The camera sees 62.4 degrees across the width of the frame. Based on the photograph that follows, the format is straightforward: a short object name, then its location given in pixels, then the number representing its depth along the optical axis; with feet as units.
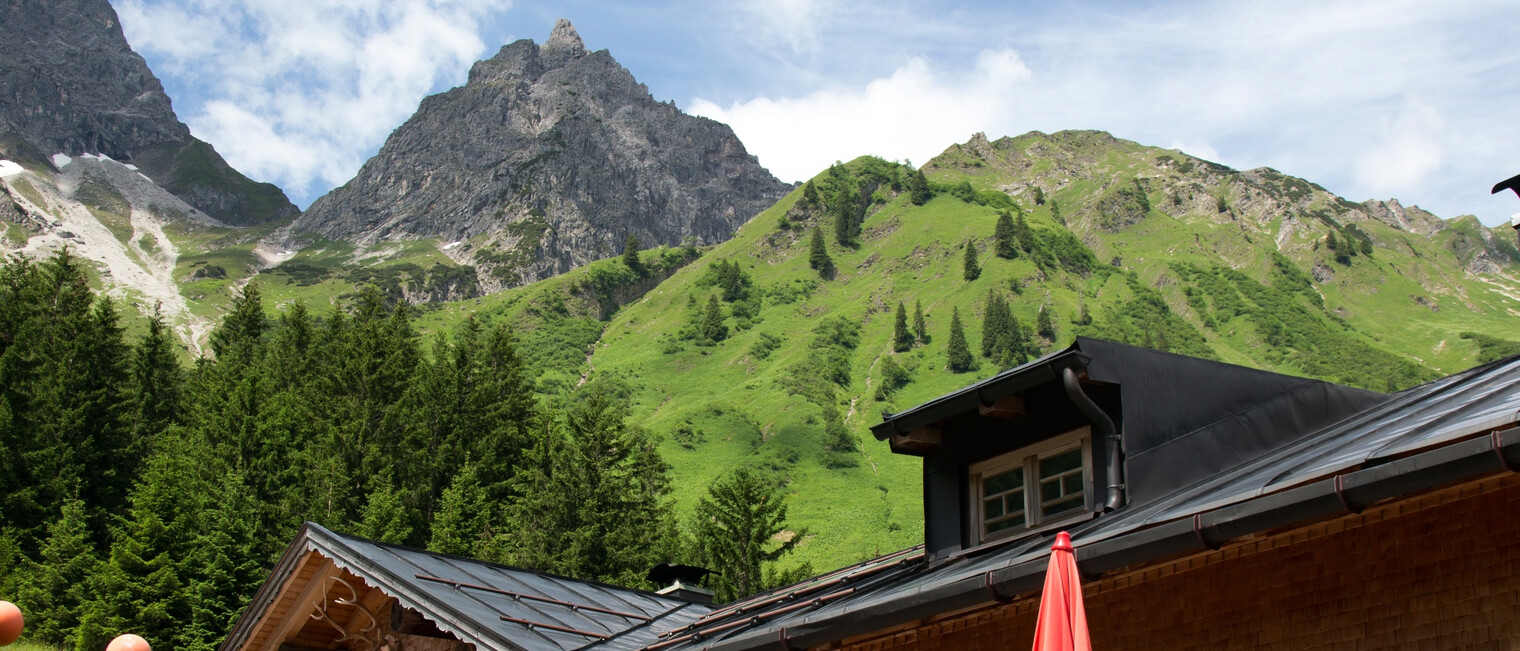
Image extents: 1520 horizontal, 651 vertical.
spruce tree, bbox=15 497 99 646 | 124.06
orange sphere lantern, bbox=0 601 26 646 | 20.75
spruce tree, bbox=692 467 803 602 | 159.22
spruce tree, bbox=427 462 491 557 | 129.80
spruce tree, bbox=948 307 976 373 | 424.46
